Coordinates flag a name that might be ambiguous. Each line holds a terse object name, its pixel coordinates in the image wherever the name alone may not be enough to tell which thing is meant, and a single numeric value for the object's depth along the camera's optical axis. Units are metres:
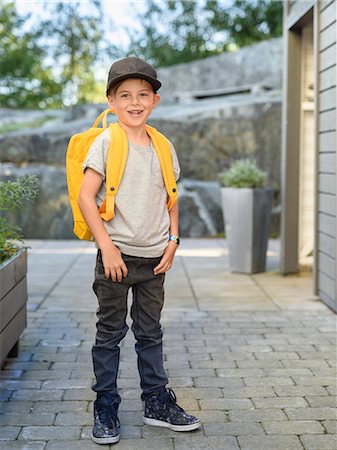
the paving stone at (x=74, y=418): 3.35
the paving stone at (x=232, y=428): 3.22
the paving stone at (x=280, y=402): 3.59
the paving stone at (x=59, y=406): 3.52
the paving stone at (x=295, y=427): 3.24
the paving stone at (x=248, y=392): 3.76
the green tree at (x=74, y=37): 27.45
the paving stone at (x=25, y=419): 3.34
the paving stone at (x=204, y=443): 3.06
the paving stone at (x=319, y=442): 3.06
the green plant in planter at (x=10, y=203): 4.03
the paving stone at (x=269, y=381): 3.95
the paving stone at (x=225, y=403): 3.57
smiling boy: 3.14
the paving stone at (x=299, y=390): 3.77
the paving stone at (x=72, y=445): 3.05
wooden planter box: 3.86
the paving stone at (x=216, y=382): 3.94
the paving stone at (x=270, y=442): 3.06
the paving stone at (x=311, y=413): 3.42
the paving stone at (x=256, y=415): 3.40
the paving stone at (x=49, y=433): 3.17
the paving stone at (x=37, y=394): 3.70
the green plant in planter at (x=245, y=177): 7.63
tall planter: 7.56
